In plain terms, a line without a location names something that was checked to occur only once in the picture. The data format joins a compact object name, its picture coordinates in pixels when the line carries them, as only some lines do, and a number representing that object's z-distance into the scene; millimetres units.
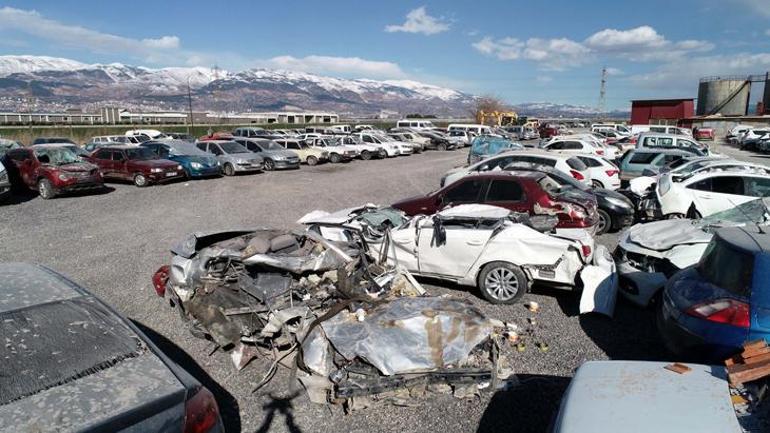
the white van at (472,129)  38403
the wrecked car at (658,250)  5855
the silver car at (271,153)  21922
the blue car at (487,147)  22078
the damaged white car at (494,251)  6102
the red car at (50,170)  14531
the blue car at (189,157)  18719
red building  60844
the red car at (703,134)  44062
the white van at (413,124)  44000
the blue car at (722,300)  3619
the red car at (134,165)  17205
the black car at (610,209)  10078
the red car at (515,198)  8266
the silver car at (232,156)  20062
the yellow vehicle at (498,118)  68438
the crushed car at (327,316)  4301
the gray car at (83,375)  2227
